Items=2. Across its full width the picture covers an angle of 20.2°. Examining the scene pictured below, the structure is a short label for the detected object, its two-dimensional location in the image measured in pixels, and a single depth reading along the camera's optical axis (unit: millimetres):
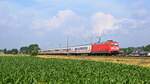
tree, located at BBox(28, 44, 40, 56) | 112688
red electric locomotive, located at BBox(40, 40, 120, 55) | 92500
